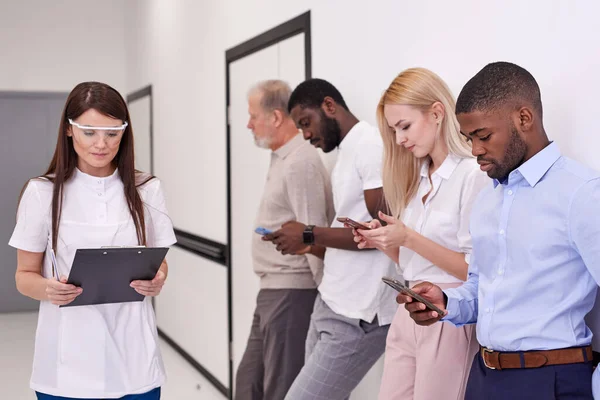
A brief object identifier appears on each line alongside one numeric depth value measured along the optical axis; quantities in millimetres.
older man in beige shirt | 3020
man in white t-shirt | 2641
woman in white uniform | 2135
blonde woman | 2043
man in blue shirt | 1590
